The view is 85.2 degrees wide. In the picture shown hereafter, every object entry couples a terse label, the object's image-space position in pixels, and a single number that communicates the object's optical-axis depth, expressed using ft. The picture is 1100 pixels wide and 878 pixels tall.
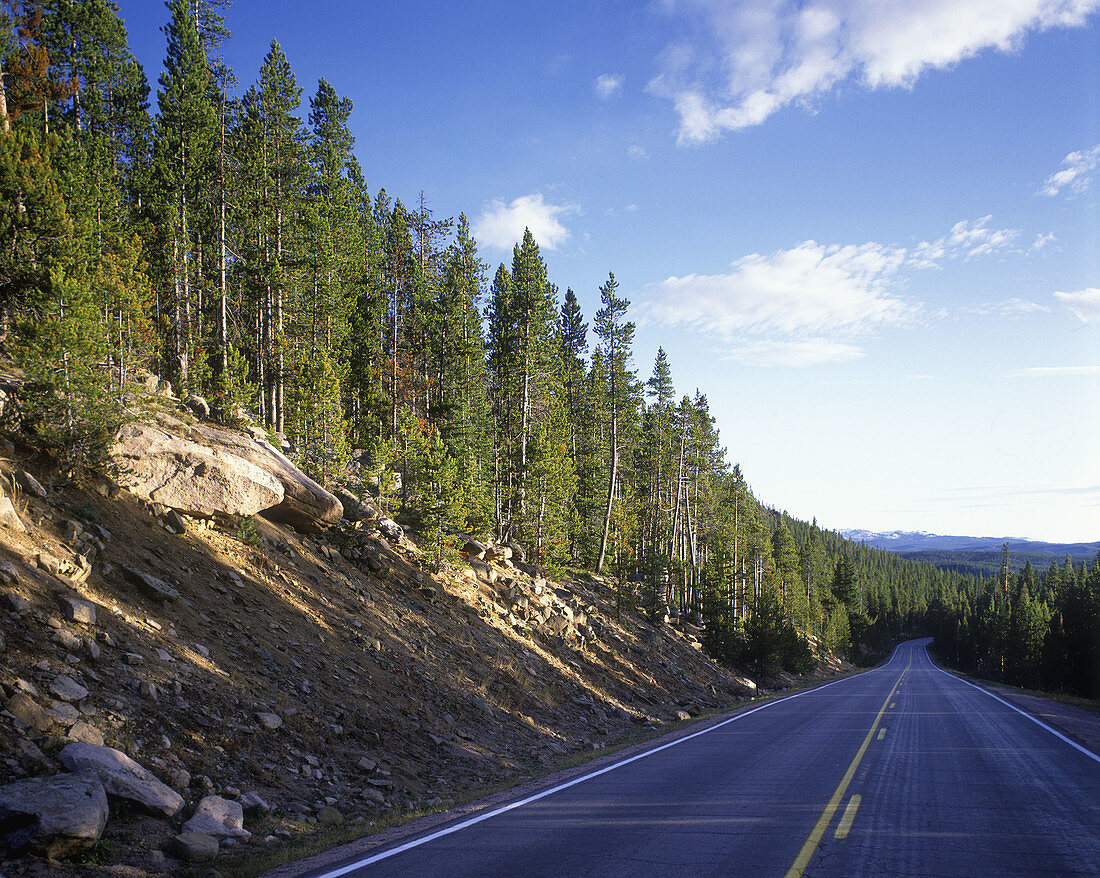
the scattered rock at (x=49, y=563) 30.76
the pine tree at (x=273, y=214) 87.51
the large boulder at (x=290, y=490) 51.26
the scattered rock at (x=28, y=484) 34.81
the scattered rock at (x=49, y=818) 18.18
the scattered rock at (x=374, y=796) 31.07
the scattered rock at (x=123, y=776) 21.72
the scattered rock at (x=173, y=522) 42.86
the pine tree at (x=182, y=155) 93.86
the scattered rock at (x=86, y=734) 23.30
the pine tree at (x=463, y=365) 100.32
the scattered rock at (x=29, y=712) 22.30
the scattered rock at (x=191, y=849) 20.76
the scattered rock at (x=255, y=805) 25.68
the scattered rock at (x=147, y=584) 35.42
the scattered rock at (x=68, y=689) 24.68
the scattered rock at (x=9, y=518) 31.30
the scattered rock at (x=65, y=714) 23.41
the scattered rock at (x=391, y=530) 68.28
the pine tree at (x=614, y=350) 122.42
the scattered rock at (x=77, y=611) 29.04
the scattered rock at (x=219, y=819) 22.61
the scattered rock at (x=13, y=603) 26.94
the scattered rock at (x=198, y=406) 62.99
